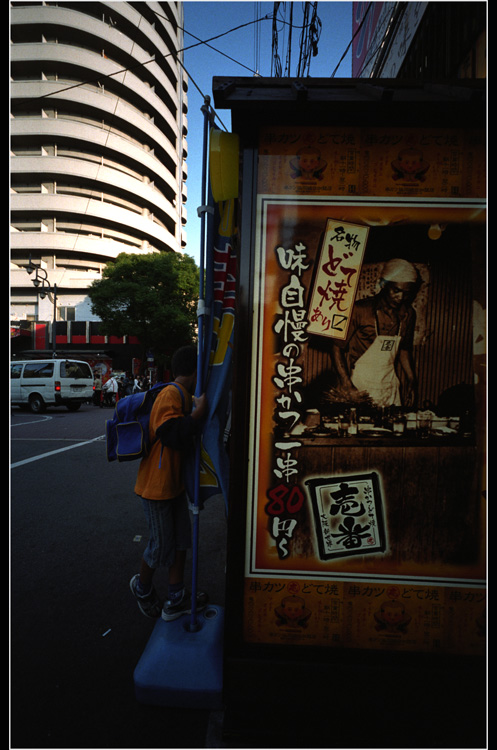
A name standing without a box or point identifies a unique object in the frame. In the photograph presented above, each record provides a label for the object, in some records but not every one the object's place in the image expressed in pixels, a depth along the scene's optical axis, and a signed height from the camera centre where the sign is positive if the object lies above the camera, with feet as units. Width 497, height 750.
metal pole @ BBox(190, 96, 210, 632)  7.34 +0.41
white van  49.75 -0.90
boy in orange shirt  8.09 -2.67
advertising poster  6.36 -0.55
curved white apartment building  101.86 +68.37
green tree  84.12 +18.46
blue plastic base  6.59 -5.48
